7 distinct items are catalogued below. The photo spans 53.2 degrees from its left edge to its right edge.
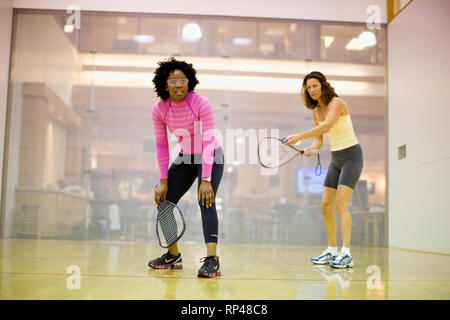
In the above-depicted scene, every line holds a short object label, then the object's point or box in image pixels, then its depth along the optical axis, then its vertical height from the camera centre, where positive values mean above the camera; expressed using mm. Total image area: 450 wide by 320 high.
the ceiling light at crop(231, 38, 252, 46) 5855 +1930
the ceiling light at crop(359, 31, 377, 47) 5883 +2024
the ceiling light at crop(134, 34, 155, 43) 5836 +1947
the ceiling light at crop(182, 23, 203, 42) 5836 +2022
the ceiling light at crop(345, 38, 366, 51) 5844 +1924
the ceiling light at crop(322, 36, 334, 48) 5852 +1965
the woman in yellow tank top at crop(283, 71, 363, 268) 2982 +255
